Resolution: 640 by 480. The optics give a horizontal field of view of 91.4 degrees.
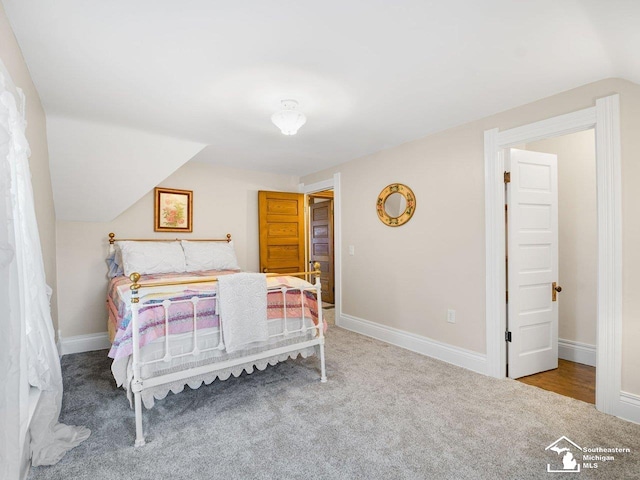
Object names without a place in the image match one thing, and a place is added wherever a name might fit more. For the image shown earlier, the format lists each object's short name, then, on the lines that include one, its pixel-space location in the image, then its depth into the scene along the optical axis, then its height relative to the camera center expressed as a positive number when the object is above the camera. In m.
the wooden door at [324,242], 5.87 -0.06
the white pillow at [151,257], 3.38 -0.19
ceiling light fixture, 2.38 +0.93
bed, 2.00 -0.65
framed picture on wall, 3.98 +0.40
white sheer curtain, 1.10 -0.35
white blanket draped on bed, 2.23 -0.51
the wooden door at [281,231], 4.66 +0.13
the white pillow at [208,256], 3.82 -0.20
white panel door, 2.72 -0.22
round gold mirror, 3.46 +0.39
